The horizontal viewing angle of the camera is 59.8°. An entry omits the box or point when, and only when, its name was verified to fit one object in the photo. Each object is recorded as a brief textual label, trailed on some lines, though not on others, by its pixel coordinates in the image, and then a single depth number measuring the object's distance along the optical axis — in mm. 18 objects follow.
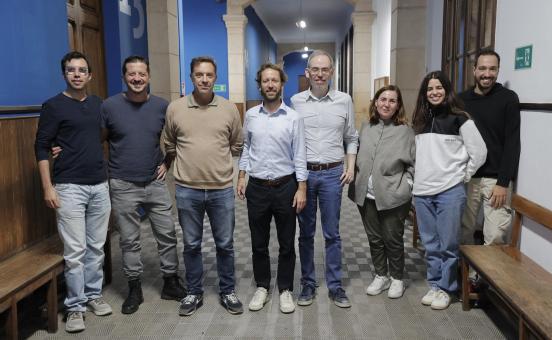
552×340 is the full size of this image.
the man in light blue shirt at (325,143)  2777
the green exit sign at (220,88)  10969
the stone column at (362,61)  10203
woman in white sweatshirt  2746
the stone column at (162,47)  5230
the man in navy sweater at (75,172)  2566
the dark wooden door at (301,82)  26734
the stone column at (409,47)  5504
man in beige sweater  2682
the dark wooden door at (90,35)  3869
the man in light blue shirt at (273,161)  2662
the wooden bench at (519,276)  2094
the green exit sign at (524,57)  2688
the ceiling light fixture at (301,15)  13283
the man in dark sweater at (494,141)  2766
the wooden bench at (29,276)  2320
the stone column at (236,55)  10570
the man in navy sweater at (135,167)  2766
